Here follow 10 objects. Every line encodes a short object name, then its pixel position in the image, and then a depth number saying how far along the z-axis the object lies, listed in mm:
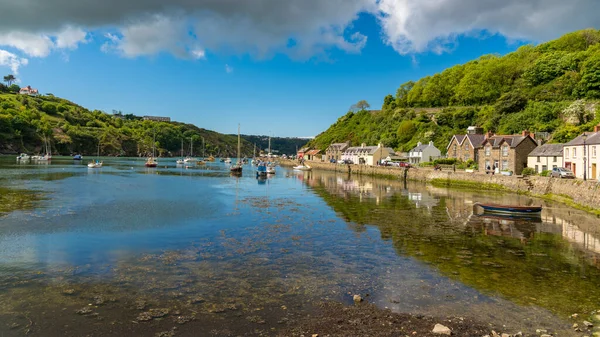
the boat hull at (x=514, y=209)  27231
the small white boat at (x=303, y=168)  102188
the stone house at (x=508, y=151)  50625
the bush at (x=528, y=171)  46619
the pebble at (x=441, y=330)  8766
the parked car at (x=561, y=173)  37456
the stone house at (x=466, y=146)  62250
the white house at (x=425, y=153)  77938
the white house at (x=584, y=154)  35812
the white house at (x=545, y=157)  43688
